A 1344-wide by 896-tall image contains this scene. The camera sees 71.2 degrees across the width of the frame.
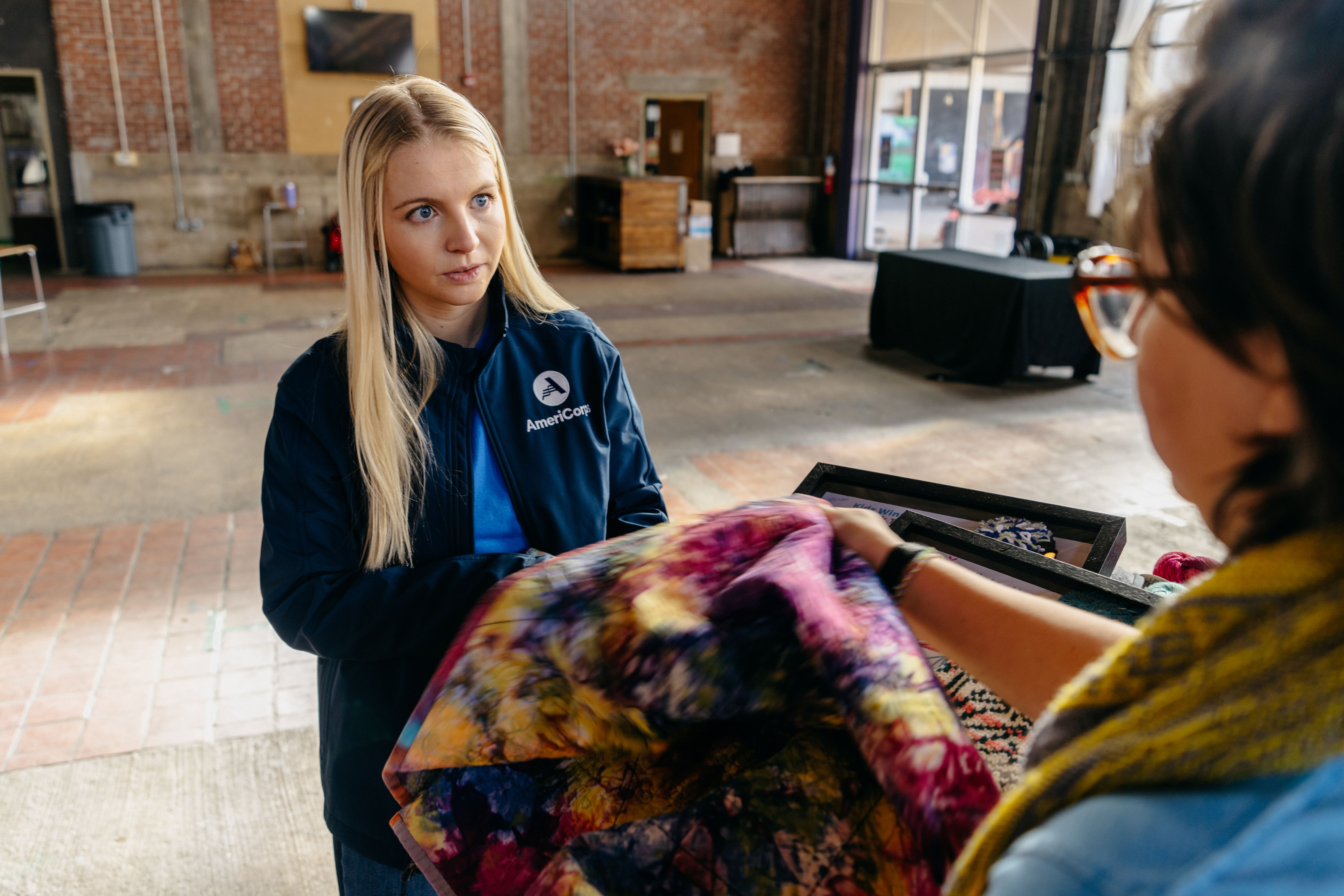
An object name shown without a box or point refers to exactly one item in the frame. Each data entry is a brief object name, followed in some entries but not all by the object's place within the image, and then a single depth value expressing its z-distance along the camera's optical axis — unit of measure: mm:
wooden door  15164
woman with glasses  446
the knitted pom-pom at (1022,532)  1324
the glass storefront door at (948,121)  11625
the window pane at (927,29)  12172
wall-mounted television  12547
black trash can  11898
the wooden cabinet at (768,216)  14883
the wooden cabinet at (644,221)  12836
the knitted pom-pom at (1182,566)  1402
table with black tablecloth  7000
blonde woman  1270
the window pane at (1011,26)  11117
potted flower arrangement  14336
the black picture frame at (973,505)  1300
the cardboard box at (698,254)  13383
